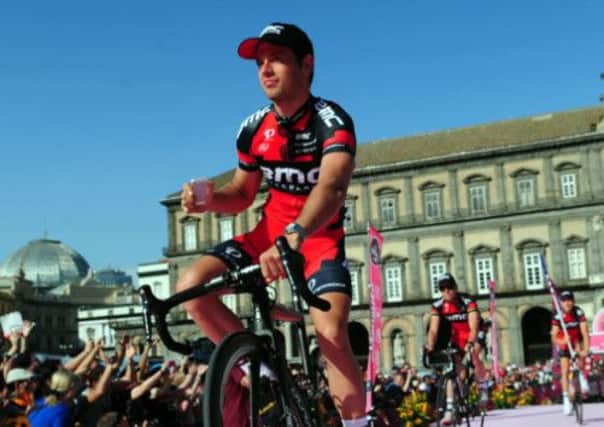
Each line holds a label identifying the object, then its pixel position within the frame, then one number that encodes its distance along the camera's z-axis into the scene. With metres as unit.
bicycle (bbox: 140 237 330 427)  3.57
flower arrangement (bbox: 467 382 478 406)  13.23
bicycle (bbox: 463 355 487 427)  11.09
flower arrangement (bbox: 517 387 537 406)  25.81
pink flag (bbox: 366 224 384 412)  15.58
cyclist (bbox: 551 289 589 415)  13.93
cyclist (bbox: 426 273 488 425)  11.05
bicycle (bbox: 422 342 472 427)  10.70
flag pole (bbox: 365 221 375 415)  13.16
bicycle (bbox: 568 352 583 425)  13.35
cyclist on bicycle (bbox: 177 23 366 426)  4.32
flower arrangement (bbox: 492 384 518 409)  23.14
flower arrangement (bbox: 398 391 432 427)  14.77
